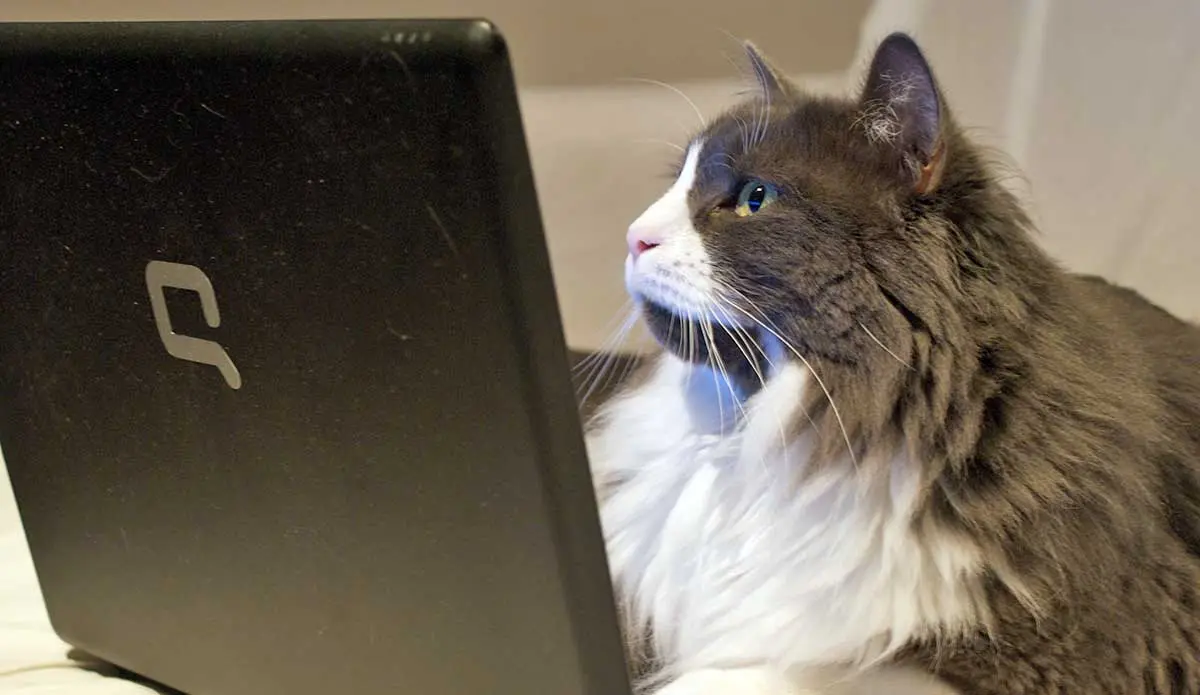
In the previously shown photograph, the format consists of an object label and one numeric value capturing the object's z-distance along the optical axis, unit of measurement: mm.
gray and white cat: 1158
